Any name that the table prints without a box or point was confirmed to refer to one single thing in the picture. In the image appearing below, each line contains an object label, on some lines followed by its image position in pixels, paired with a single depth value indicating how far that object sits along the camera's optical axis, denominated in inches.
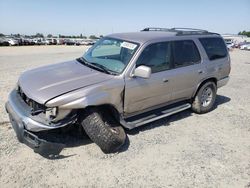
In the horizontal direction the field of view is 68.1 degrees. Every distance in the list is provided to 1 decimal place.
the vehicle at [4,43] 1080.1
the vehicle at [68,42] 1447.5
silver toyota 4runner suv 104.7
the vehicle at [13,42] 1145.8
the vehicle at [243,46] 1143.4
